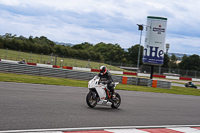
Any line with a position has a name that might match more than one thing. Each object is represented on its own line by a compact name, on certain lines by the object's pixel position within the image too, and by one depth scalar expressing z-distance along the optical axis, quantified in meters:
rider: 10.59
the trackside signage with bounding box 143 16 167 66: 29.31
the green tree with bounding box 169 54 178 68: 167.00
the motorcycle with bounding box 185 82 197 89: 36.30
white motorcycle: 10.27
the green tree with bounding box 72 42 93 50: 154.35
